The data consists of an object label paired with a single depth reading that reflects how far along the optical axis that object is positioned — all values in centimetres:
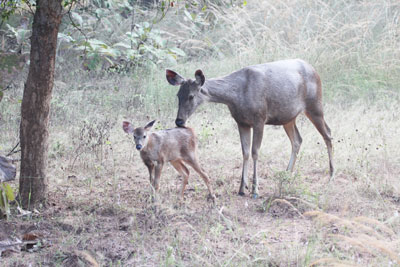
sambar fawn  1367
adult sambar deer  1466
